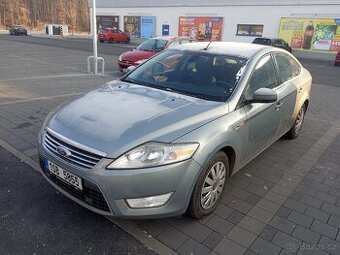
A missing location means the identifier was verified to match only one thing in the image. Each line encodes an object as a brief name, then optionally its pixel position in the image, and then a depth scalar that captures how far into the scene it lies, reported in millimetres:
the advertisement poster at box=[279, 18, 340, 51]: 26594
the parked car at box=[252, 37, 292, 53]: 23805
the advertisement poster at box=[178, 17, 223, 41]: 32719
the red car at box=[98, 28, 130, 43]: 34834
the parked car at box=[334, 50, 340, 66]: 22106
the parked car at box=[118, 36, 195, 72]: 11352
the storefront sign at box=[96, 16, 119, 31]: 42125
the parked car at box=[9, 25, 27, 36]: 42188
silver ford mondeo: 2541
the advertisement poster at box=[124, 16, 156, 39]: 37812
